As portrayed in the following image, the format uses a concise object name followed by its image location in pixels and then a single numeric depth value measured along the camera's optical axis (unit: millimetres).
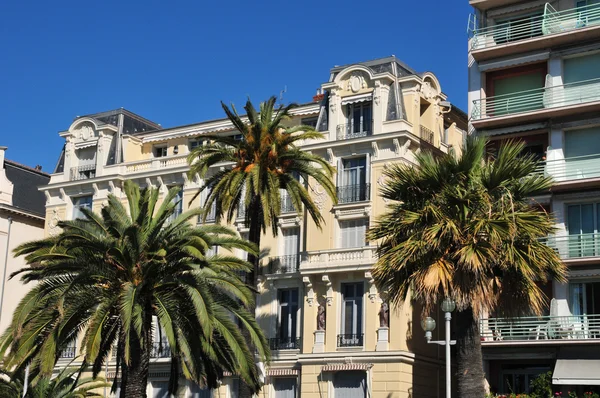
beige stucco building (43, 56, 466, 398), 46188
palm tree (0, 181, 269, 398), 33625
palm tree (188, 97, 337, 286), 42625
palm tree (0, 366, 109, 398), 41469
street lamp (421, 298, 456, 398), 29875
